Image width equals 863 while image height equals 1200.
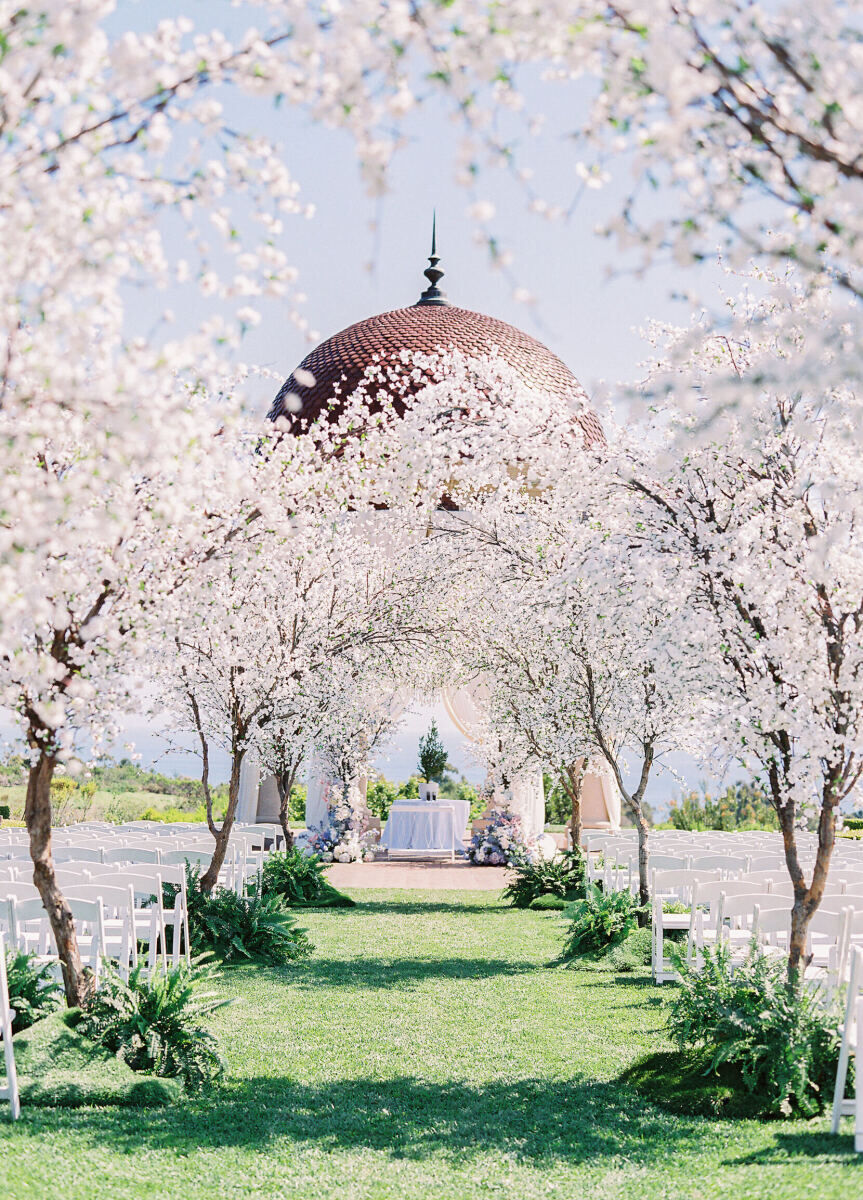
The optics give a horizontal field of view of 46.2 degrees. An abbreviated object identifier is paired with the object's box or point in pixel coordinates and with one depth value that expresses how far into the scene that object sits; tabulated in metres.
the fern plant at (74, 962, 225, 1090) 5.97
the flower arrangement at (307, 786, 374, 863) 19.17
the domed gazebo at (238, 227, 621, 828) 24.61
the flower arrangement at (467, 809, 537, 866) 18.11
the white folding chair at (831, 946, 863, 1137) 4.95
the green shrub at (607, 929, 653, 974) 9.70
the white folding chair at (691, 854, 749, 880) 10.53
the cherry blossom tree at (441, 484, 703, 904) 6.74
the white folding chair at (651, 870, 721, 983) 8.59
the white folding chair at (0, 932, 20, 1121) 5.05
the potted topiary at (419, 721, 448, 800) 23.06
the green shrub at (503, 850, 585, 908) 14.46
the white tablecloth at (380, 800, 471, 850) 21.05
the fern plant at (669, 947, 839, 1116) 5.42
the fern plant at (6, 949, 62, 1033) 6.34
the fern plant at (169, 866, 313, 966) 9.98
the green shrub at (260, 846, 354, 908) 14.05
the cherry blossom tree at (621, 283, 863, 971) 5.93
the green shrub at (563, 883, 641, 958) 10.24
